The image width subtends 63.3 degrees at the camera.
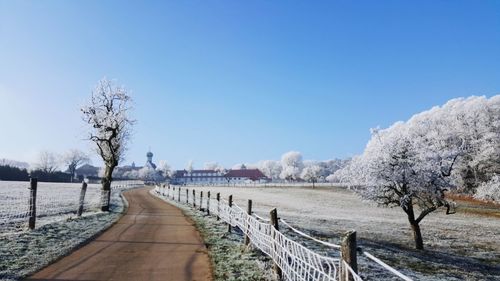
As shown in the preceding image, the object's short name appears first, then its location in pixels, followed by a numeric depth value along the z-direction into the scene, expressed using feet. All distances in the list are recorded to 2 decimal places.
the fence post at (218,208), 80.41
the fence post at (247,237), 50.14
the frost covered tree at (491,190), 113.70
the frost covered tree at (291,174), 632.38
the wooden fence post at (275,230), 36.55
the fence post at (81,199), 81.42
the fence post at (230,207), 64.50
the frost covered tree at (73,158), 559.59
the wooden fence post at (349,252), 21.30
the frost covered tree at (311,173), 450.46
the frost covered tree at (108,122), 115.14
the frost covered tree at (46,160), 580.22
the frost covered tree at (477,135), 183.01
